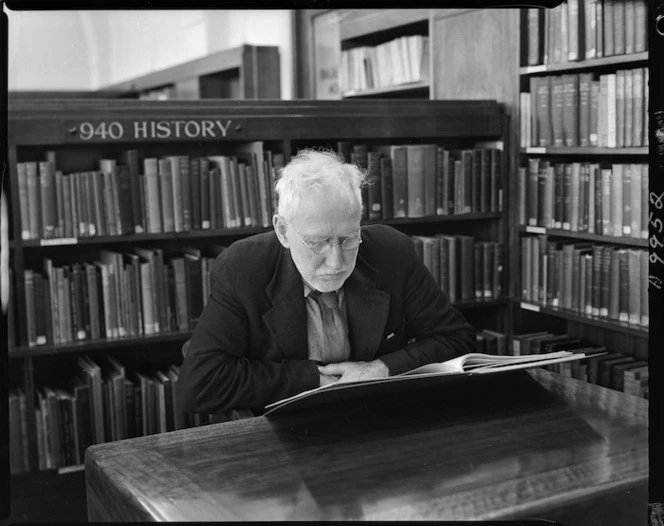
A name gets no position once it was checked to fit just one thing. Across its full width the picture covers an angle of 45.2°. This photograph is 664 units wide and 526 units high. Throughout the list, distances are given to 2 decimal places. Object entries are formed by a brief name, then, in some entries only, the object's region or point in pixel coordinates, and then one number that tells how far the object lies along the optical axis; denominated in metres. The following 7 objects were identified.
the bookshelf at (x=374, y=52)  3.59
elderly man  1.50
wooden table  0.90
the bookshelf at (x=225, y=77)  4.25
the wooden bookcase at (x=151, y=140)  2.44
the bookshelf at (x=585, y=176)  2.64
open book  1.06
